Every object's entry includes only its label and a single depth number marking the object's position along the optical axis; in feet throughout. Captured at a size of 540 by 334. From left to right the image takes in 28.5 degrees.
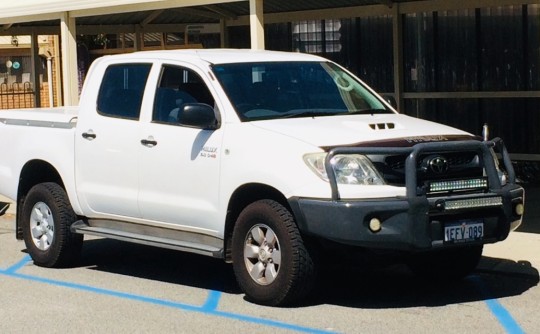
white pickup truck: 25.22
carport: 48.26
